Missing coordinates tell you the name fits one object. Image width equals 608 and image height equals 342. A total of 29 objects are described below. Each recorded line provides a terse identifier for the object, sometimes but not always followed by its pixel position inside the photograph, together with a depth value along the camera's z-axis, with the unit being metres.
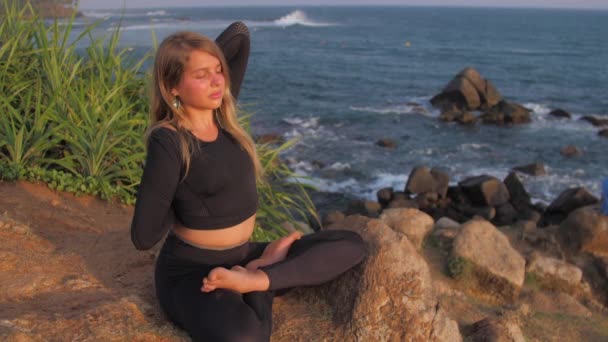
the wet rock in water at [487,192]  14.16
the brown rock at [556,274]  6.67
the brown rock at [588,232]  7.93
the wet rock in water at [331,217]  12.10
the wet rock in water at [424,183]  14.76
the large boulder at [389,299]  2.86
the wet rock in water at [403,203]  13.89
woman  2.61
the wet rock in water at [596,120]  23.19
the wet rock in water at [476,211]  13.59
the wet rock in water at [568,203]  13.49
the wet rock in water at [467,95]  25.55
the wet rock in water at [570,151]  18.97
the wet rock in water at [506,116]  23.41
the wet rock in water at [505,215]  13.52
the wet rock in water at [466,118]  23.23
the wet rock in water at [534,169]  16.97
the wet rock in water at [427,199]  14.20
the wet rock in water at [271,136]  18.68
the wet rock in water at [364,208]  13.44
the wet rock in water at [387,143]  19.67
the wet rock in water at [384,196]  14.61
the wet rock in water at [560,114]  24.86
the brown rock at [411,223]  6.86
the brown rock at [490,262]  6.18
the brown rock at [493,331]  4.04
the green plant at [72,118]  4.80
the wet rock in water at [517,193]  14.38
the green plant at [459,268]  6.21
